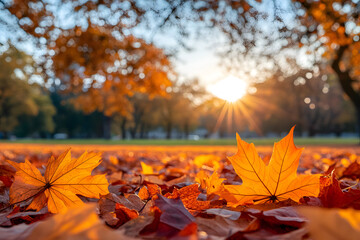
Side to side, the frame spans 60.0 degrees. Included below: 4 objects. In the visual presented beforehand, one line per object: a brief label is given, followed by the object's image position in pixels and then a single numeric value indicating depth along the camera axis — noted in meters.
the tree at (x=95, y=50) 4.99
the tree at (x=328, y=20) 5.60
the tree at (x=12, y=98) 35.84
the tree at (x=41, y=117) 45.12
